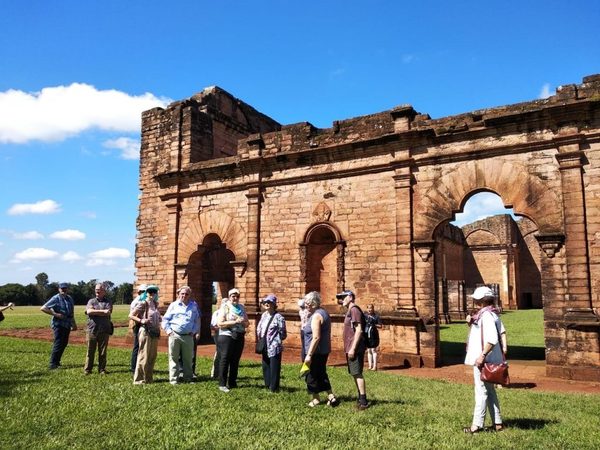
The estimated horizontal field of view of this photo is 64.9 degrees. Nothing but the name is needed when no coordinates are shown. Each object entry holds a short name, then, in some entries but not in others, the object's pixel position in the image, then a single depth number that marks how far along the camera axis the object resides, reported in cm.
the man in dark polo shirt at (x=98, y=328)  886
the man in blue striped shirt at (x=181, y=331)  791
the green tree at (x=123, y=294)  8516
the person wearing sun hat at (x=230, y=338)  745
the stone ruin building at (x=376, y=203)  1021
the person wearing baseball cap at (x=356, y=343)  618
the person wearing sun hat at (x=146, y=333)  775
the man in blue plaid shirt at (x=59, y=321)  936
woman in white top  516
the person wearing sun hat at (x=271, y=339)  727
